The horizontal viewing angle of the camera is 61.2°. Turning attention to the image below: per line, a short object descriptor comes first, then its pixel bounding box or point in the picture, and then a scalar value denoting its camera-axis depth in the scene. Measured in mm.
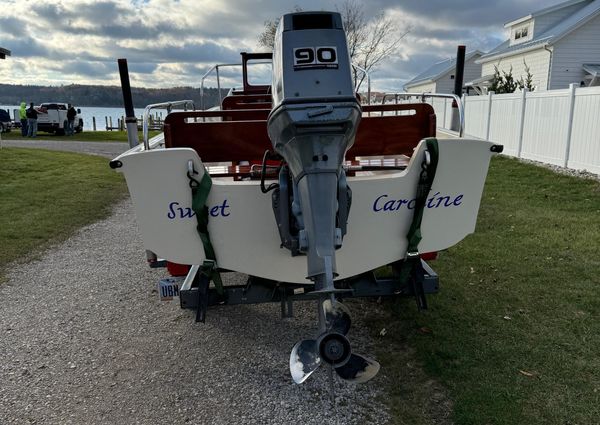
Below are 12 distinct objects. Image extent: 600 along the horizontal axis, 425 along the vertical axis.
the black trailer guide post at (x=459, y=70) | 3842
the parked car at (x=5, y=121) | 29619
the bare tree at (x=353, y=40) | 25330
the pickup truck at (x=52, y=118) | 29047
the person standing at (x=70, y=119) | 29734
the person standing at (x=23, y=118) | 28008
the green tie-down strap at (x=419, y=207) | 2990
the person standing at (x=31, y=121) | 27547
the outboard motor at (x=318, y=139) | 2400
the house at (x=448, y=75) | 36719
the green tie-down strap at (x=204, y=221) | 2914
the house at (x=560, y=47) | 22250
